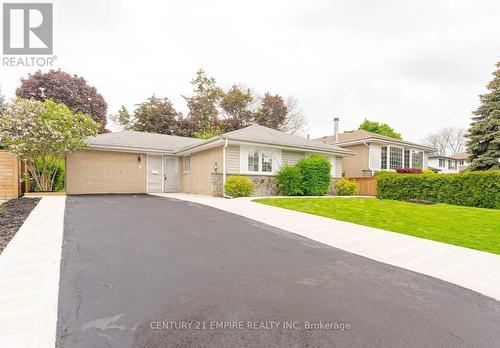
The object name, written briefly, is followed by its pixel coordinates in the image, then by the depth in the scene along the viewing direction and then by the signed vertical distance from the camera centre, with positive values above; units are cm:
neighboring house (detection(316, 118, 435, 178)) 1914 +167
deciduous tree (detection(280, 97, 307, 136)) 3228 +690
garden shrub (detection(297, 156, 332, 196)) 1374 +9
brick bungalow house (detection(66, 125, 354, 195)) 1295 +72
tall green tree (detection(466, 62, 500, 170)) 1641 +280
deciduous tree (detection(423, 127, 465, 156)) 4667 +626
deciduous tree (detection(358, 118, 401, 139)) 3409 +616
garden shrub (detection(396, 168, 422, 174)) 1760 +28
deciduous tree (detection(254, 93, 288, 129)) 2920 +707
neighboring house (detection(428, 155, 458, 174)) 3825 +181
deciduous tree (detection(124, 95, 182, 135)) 2806 +618
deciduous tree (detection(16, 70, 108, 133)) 2422 +796
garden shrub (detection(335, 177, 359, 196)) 1594 -74
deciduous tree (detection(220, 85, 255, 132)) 2873 +734
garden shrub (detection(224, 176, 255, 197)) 1201 -53
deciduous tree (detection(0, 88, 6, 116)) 2093 +607
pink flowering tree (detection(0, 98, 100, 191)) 1051 +170
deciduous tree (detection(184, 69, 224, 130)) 2938 +840
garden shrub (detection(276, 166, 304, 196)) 1343 -27
